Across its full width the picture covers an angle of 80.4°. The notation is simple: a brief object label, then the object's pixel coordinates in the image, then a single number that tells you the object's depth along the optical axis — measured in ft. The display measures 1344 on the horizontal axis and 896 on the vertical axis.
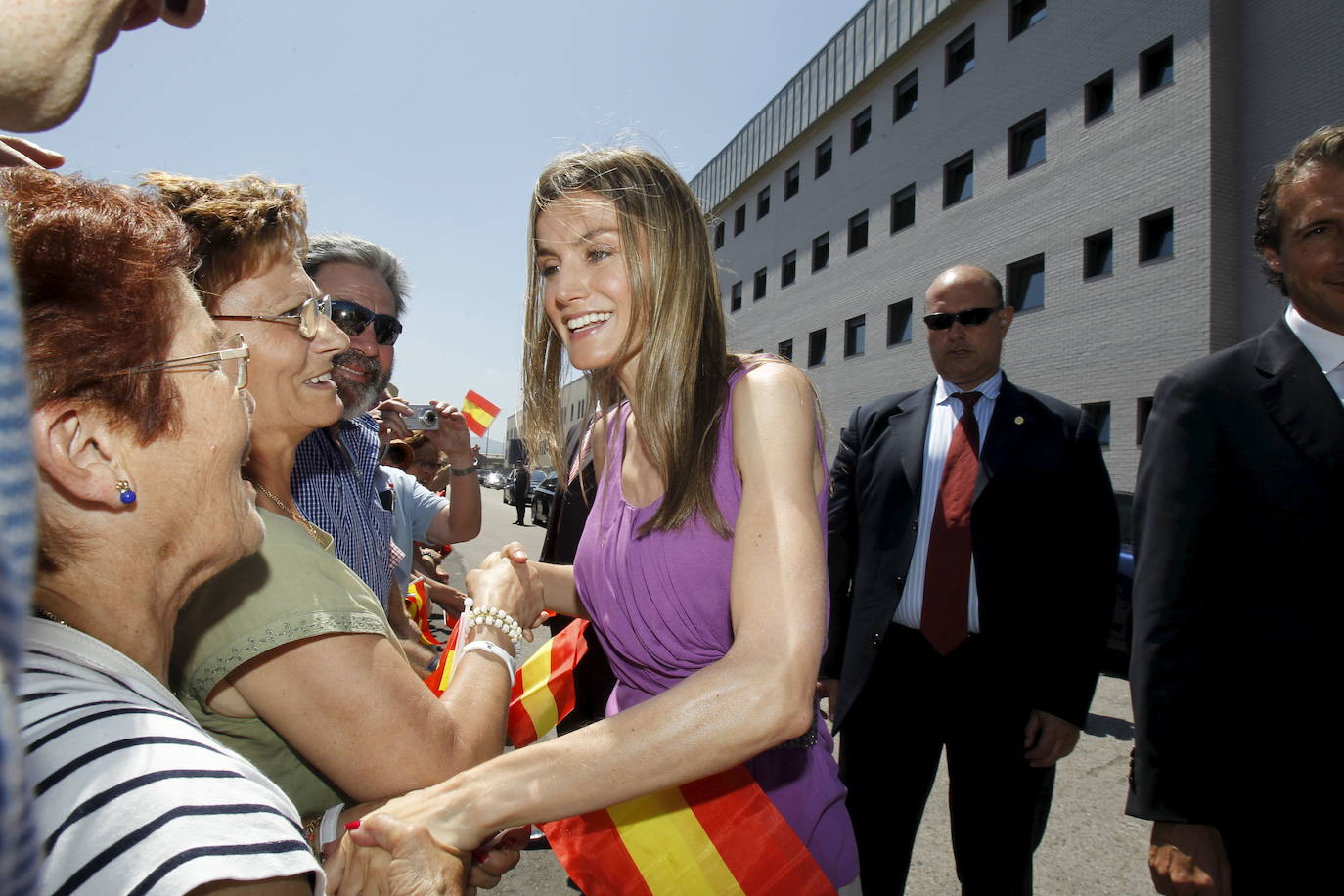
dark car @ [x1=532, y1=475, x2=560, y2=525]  82.33
